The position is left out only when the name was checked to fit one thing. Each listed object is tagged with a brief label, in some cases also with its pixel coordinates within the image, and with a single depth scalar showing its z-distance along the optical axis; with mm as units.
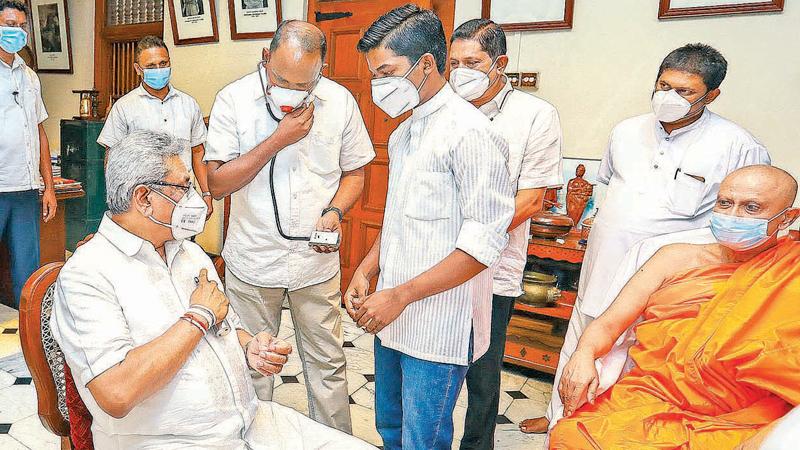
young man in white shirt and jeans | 1353
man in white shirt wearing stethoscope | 1849
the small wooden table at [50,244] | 3525
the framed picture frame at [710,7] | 2602
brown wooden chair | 1275
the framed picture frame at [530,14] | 3100
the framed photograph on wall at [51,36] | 6094
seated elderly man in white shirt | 1142
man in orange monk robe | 1333
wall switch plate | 3246
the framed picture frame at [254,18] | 4156
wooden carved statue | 3104
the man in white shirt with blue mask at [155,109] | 3543
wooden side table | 2922
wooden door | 3822
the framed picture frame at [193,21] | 4504
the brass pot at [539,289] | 2961
